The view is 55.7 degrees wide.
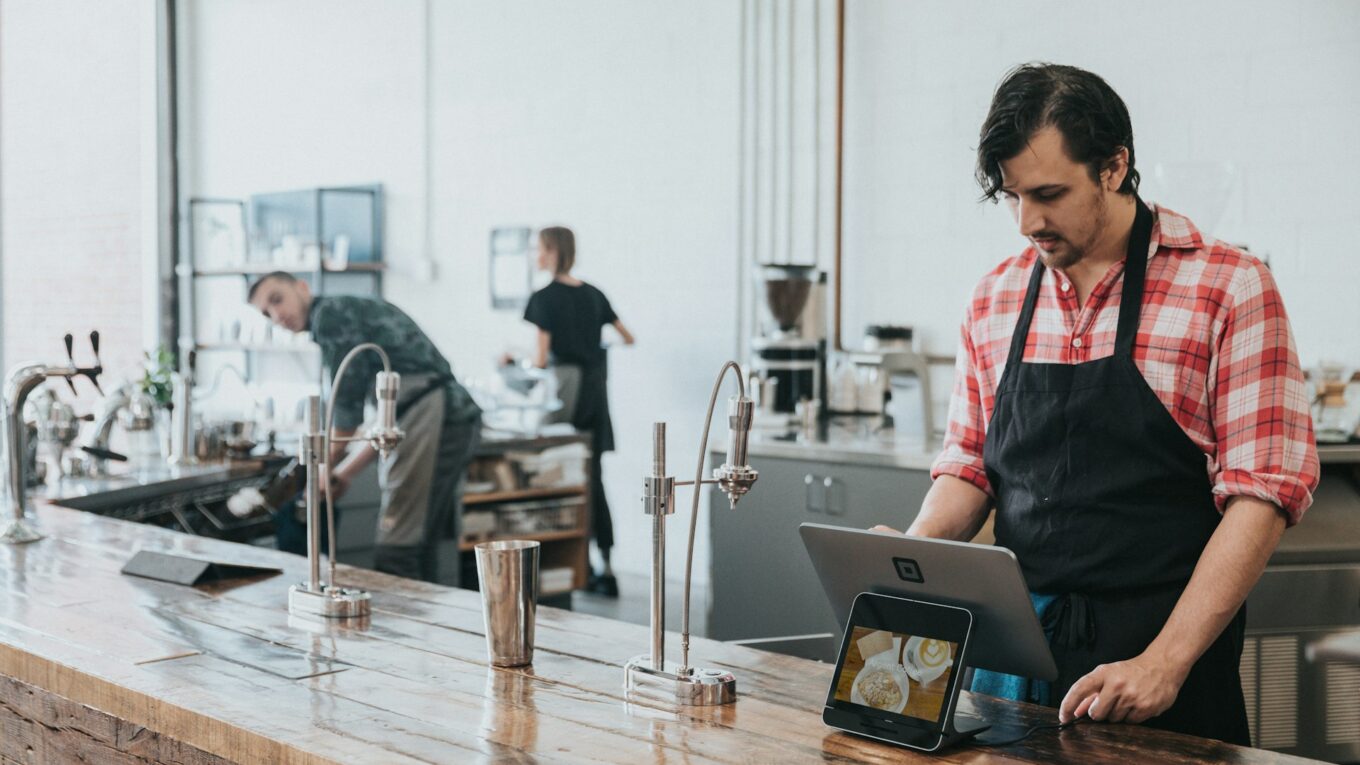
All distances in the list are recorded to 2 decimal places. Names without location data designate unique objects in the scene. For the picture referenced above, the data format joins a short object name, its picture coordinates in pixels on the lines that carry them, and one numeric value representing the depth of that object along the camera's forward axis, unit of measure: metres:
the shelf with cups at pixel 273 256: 7.70
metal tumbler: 1.91
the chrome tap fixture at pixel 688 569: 1.76
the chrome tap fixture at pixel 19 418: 3.02
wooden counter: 1.58
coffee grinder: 4.80
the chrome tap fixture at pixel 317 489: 2.26
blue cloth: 1.94
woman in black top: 5.93
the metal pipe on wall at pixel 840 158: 5.38
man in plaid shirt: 1.80
